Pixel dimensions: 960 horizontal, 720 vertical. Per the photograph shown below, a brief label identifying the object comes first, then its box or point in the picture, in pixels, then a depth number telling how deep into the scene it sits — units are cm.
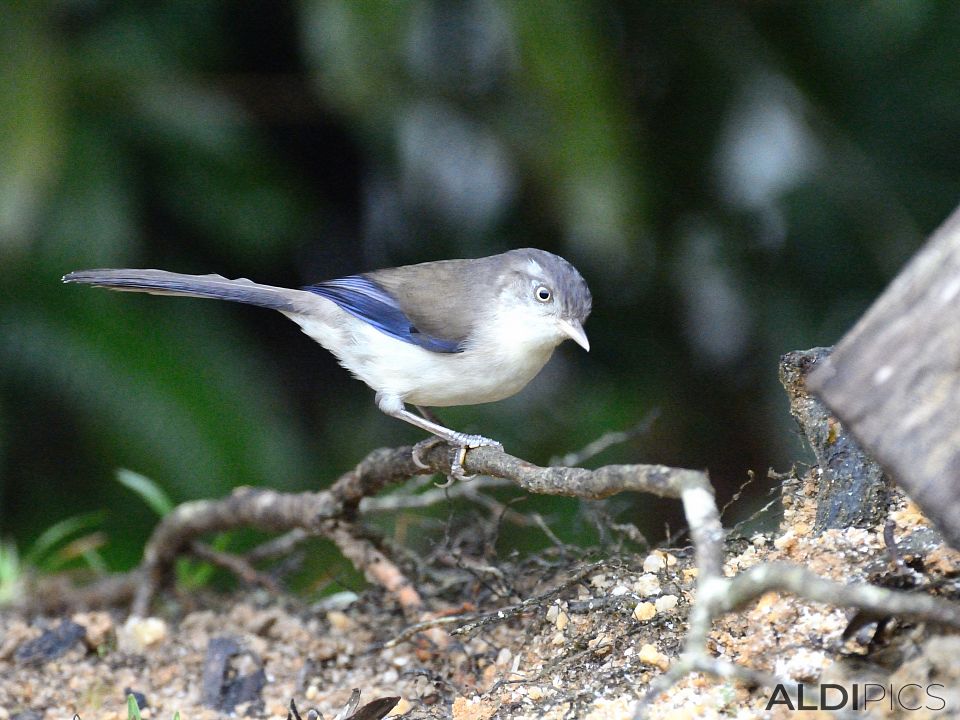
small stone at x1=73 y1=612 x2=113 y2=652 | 824
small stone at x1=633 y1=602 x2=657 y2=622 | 610
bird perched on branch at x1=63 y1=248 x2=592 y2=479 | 841
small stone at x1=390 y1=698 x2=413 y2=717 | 675
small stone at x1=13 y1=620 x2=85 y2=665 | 803
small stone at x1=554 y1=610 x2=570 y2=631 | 668
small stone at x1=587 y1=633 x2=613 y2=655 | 609
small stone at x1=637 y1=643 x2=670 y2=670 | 569
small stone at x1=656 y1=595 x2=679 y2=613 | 607
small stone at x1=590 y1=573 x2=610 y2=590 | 679
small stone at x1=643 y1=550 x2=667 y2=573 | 654
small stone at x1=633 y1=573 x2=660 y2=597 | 630
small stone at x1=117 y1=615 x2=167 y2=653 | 830
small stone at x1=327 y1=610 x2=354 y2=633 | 862
